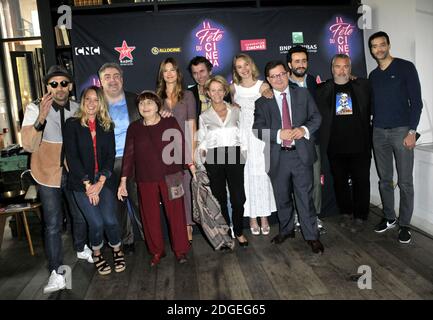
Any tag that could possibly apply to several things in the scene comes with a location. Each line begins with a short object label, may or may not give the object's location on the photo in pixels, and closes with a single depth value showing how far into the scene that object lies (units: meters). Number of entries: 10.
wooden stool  3.68
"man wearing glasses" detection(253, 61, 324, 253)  3.27
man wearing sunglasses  2.81
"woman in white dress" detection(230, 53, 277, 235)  3.49
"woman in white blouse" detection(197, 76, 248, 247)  3.38
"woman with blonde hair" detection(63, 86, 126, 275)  2.95
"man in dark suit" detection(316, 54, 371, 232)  3.58
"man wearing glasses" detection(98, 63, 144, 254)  3.33
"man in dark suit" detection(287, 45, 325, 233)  3.50
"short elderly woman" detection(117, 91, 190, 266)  3.14
